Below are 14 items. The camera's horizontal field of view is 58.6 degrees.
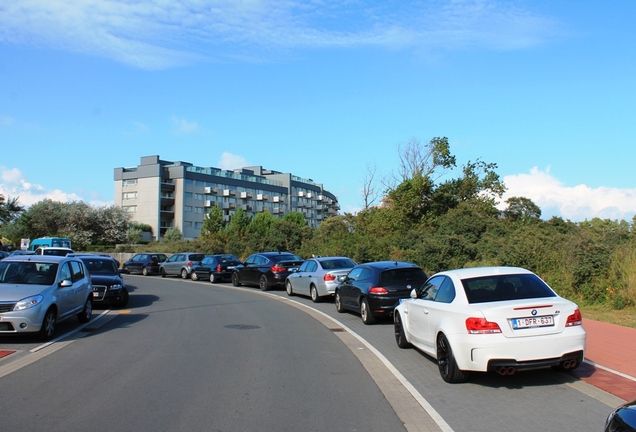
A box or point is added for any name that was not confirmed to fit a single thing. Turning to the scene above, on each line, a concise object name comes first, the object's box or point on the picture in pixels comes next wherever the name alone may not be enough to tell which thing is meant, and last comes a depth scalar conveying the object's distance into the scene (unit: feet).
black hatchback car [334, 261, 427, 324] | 43.94
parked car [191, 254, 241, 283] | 100.89
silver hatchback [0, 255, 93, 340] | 34.42
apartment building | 332.60
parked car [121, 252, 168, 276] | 130.31
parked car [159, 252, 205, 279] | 114.11
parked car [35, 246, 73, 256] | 91.86
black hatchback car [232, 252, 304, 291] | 81.46
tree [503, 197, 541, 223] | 148.56
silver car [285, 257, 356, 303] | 61.05
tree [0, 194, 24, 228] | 173.05
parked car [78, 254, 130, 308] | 55.36
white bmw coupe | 23.11
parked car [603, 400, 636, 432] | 11.36
